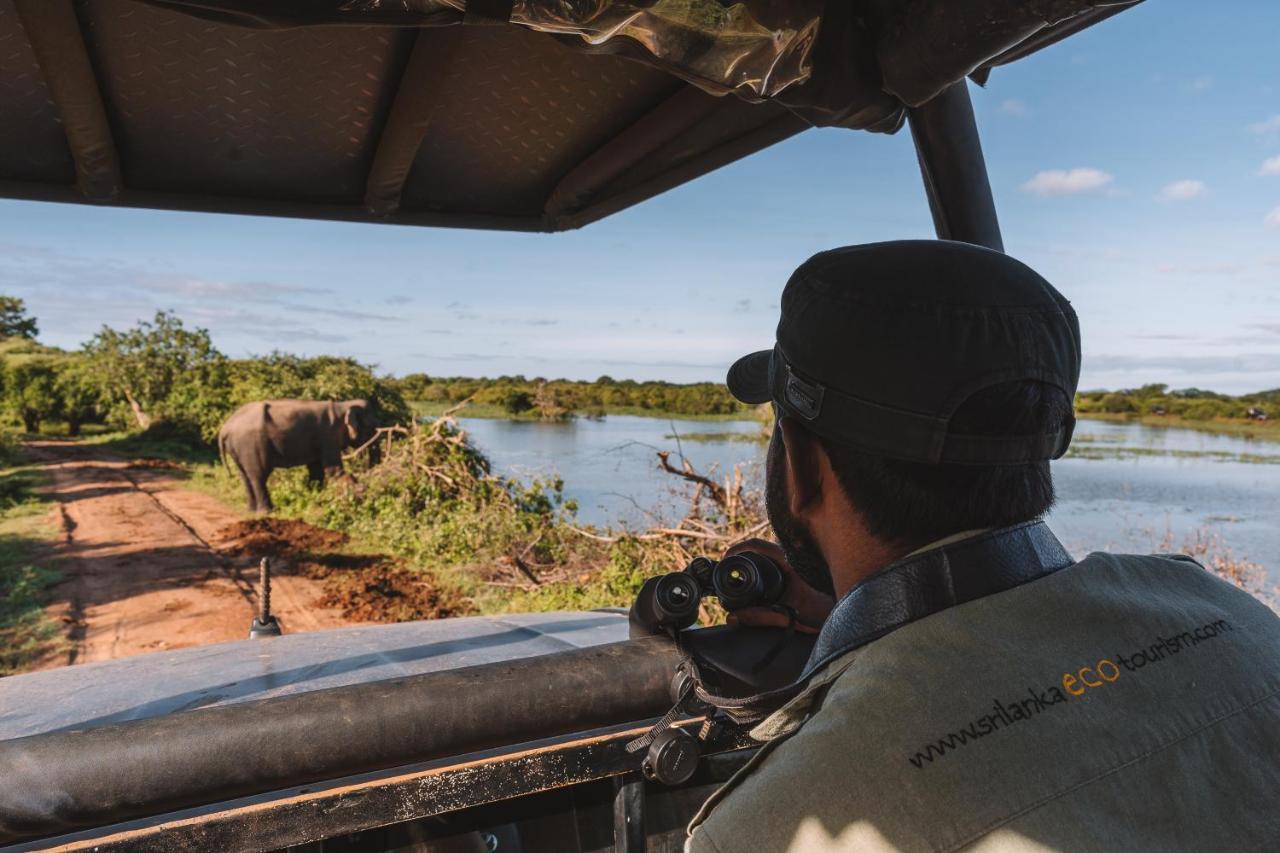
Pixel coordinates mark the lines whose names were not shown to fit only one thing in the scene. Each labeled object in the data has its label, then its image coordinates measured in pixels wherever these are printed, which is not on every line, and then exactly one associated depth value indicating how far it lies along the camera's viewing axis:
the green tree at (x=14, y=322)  34.16
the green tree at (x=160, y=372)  27.45
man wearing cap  0.86
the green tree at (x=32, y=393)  28.27
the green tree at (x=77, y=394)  28.66
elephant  18.69
